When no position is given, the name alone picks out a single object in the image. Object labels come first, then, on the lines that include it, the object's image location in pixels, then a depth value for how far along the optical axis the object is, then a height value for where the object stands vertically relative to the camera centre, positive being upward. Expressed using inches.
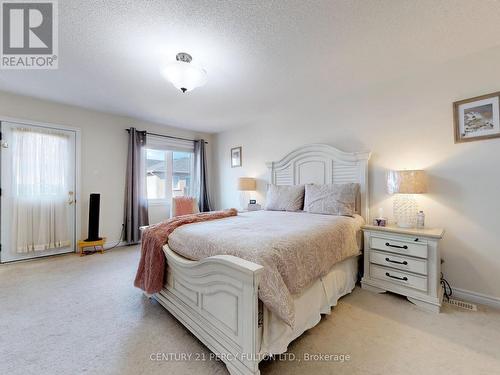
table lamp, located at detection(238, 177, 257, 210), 163.8 +2.9
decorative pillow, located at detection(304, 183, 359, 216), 102.8 -5.7
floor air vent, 78.4 -43.2
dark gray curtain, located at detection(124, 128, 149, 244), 158.6 -1.7
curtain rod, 164.6 +43.0
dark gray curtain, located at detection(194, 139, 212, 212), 197.6 +11.6
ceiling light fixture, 76.9 +41.7
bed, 46.8 -30.5
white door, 120.6 -2.1
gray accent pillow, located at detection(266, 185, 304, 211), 121.4 -6.2
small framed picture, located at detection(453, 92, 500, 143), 79.4 +26.8
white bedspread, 50.4 -16.8
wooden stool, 133.1 -35.0
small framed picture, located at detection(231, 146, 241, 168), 185.2 +27.0
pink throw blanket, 74.7 -24.0
